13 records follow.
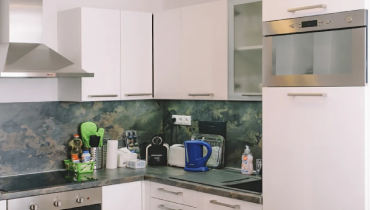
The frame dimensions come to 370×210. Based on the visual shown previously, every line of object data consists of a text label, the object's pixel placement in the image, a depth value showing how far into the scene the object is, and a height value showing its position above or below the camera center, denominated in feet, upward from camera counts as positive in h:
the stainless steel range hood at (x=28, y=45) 10.99 +1.32
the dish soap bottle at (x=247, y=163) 11.90 -1.43
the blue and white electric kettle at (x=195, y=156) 12.49 -1.33
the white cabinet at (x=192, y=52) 11.72 +1.28
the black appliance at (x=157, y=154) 13.58 -1.39
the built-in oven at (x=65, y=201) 10.29 -2.11
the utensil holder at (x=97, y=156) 12.93 -1.38
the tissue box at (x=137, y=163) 13.05 -1.59
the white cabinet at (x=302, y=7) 8.12 +1.66
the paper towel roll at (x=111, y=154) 13.09 -1.35
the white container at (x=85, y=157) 12.59 -1.37
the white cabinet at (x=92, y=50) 12.21 +1.34
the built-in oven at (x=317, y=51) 8.06 +0.92
